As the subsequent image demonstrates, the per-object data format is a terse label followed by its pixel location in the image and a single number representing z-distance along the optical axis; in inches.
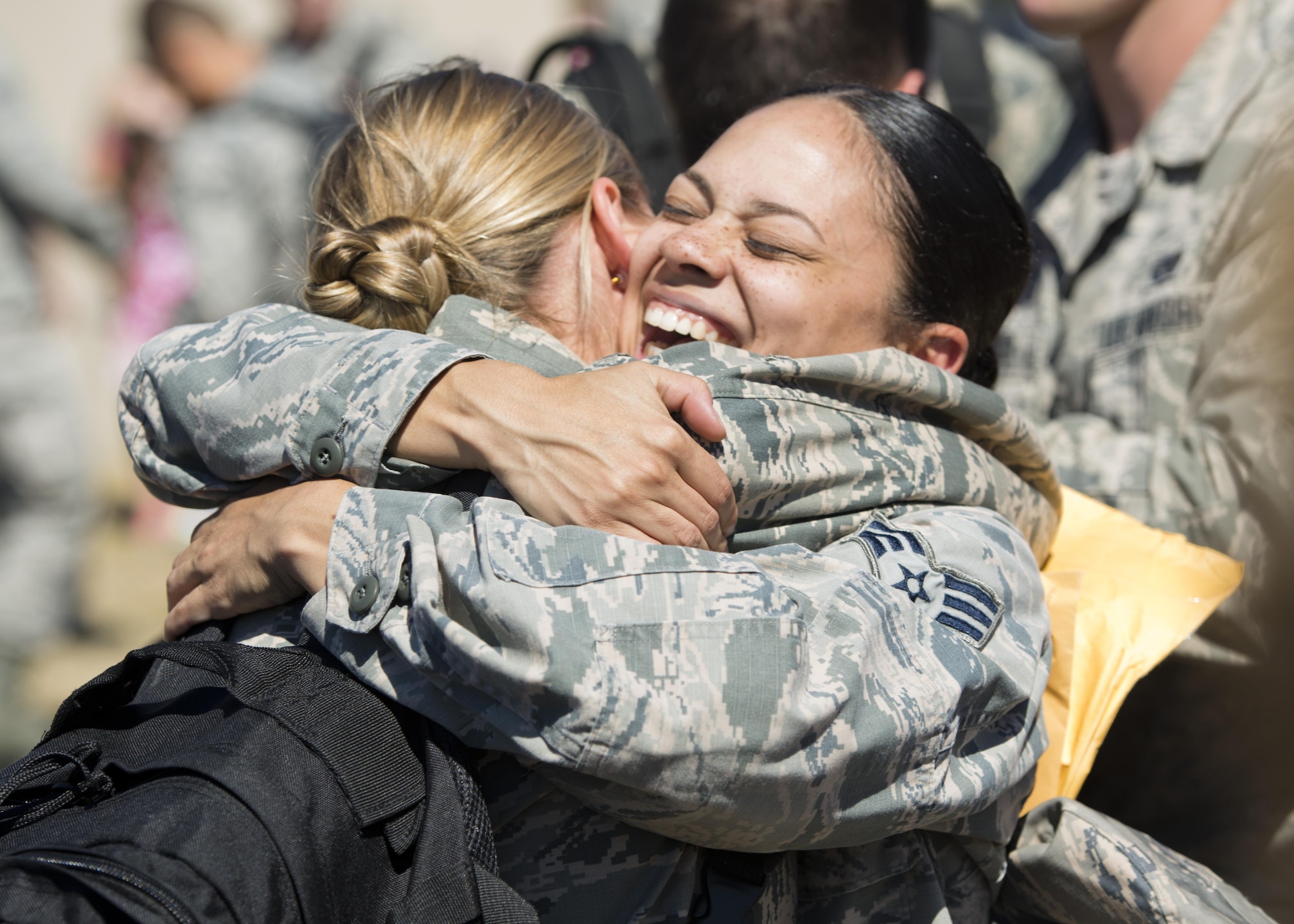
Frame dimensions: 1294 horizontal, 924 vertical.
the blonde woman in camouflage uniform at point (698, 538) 101.6
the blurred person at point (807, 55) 230.7
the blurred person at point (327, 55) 545.0
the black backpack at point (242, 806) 86.7
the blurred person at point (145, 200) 572.4
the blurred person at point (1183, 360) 160.1
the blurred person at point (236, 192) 526.6
